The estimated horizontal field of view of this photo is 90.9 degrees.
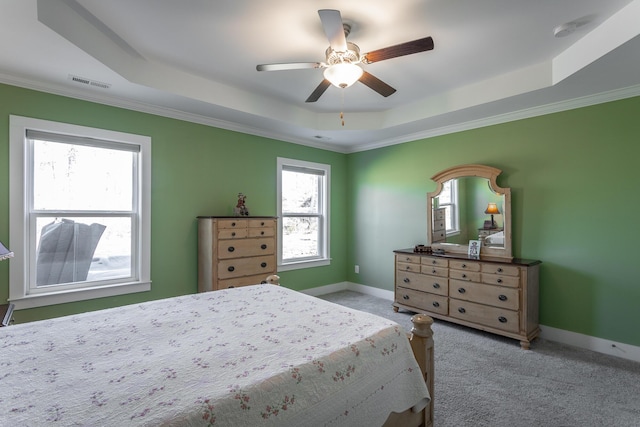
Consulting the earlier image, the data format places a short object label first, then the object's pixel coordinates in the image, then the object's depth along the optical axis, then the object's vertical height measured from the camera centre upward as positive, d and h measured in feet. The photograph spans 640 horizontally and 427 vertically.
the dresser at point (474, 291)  10.18 -2.76
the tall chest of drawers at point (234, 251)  11.09 -1.26
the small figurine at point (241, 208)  12.64 +0.36
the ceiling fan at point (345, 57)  6.25 +3.53
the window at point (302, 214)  15.25 +0.13
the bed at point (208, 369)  3.31 -1.95
